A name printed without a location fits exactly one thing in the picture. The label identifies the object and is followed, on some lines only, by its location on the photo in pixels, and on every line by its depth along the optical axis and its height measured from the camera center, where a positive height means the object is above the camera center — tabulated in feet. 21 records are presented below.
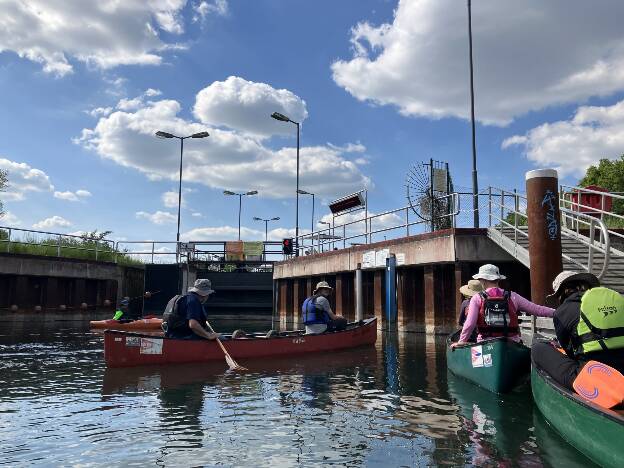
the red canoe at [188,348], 38.75 -3.52
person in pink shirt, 27.78 -0.36
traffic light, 105.70 +10.72
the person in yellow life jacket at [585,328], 17.12 -0.83
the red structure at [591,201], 65.51 +13.28
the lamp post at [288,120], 111.79 +37.59
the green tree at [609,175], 148.56 +35.64
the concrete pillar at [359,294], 68.64 +1.00
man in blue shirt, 39.14 -1.03
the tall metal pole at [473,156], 60.23 +17.62
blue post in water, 63.72 +1.04
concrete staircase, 41.39 +4.39
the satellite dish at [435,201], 65.89 +12.45
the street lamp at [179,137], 123.85 +37.72
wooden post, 38.32 +5.00
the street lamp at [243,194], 174.56 +34.97
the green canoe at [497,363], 26.84 -3.12
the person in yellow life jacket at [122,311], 72.38 -1.23
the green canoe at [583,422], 15.39 -3.84
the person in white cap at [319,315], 46.57 -1.17
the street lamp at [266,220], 204.33 +30.87
